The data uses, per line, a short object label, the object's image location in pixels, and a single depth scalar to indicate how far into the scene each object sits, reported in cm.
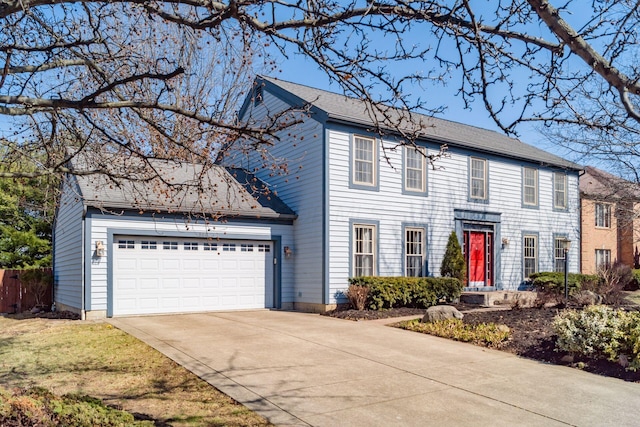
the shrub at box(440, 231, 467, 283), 1678
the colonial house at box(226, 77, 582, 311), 1503
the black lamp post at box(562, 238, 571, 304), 1447
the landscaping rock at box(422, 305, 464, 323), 1190
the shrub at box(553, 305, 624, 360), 784
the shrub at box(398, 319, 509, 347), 967
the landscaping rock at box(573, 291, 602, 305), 1361
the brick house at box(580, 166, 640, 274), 2533
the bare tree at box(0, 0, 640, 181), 388
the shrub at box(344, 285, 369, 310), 1420
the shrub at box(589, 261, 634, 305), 1550
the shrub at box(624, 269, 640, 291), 2427
